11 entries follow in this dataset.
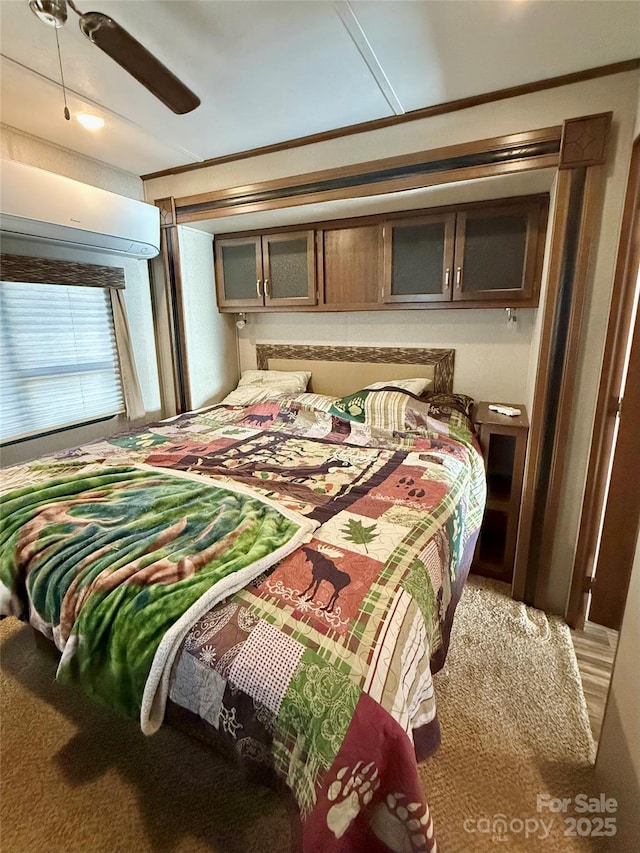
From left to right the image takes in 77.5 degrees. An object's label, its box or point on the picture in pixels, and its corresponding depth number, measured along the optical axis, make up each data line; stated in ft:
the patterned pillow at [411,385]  8.68
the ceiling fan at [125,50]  3.44
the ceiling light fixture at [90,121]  6.63
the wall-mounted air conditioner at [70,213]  6.39
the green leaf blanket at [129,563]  3.40
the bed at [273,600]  2.75
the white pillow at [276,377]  10.38
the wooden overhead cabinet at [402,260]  7.46
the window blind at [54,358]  7.94
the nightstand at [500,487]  7.30
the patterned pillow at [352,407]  8.30
